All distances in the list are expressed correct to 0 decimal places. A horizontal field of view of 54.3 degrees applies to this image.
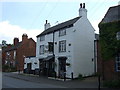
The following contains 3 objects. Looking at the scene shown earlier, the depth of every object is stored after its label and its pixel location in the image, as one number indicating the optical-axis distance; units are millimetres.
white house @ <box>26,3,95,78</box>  16922
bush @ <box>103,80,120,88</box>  10371
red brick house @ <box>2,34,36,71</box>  30505
